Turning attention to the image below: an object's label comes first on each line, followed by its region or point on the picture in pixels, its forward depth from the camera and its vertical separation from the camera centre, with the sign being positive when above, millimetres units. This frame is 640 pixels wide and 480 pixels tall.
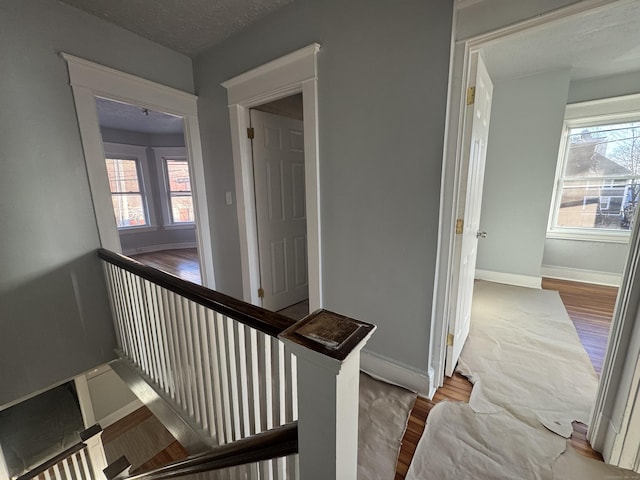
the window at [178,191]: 5832 +33
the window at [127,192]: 5195 +22
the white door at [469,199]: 1451 -71
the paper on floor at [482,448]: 1202 -1277
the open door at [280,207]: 2502 -168
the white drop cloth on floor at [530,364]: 1536 -1263
